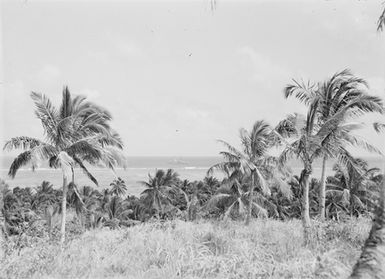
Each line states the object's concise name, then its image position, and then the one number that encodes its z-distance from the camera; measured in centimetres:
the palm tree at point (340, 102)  1151
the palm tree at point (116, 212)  3128
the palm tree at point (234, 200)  2550
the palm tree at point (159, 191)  3675
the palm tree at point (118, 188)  5886
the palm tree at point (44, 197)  3966
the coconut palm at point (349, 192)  3094
